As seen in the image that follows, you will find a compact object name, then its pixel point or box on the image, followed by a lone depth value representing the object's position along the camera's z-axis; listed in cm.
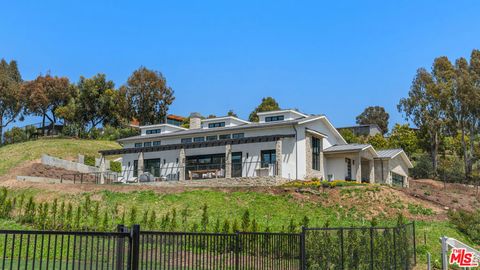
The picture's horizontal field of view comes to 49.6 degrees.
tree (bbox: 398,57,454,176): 5206
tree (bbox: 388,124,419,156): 5934
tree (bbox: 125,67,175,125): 6512
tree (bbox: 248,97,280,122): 6744
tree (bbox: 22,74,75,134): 6384
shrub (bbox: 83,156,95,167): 4623
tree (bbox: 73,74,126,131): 6369
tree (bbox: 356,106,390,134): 8981
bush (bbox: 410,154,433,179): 5212
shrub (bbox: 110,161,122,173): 4547
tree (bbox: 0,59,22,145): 6744
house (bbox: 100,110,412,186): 3509
